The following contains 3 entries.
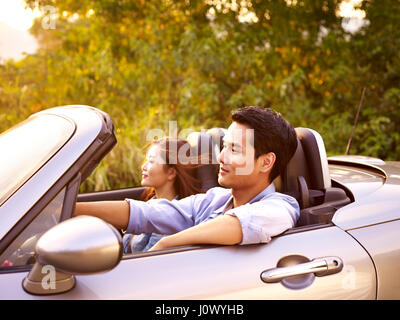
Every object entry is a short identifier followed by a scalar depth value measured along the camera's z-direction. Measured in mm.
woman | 3086
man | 1735
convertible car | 1325
